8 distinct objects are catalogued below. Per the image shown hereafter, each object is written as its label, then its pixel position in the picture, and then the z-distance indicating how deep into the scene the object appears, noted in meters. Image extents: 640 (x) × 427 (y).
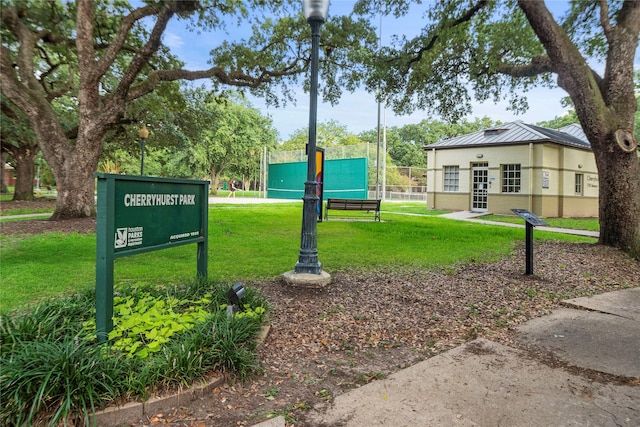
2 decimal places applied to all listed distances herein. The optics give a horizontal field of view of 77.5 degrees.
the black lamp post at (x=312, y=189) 5.65
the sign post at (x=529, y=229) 6.23
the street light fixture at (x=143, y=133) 19.69
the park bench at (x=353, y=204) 14.87
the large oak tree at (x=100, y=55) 11.62
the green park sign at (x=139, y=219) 2.94
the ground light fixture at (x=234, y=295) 3.50
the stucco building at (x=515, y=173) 19.27
